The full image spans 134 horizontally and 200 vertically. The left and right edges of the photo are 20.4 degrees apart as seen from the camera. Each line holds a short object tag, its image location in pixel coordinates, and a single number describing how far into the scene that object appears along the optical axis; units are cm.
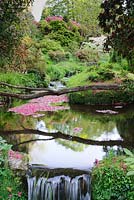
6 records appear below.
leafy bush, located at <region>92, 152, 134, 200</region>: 580
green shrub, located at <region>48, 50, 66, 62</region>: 2275
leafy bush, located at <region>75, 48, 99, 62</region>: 2286
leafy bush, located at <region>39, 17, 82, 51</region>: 2497
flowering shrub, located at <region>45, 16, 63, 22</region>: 2552
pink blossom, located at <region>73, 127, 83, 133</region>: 937
